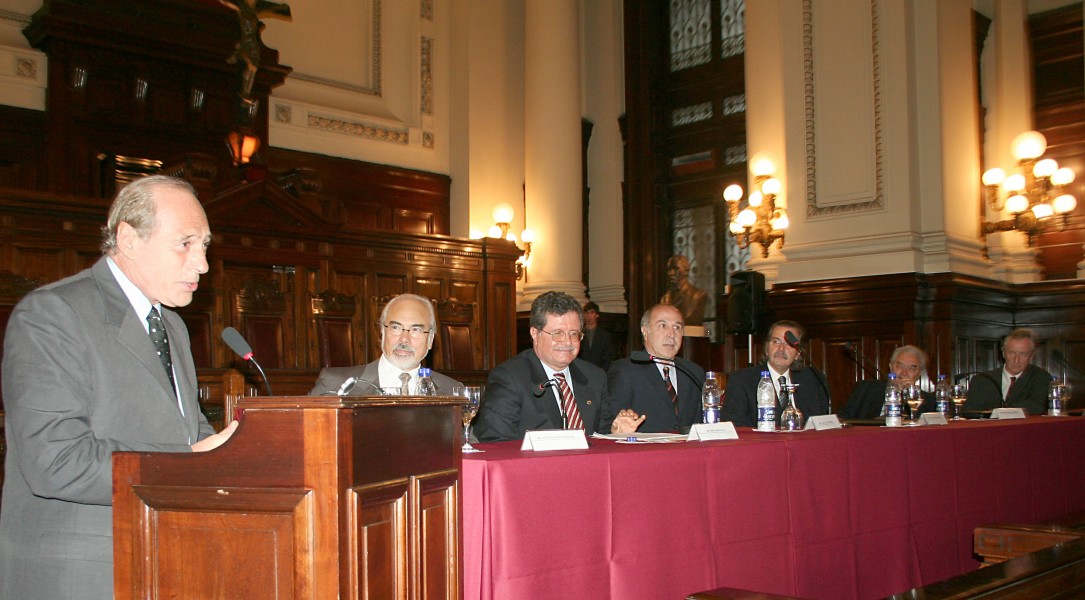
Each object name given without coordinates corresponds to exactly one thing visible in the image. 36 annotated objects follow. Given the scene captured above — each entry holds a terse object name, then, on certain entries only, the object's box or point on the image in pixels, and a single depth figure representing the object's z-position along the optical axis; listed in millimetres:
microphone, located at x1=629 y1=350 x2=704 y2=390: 3733
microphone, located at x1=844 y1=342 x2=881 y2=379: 7375
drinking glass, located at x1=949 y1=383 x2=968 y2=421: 5074
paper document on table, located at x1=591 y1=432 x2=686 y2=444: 3094
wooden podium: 1513
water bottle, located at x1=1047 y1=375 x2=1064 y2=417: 5535
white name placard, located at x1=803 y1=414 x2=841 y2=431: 3807
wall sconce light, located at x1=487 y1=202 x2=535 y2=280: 10906
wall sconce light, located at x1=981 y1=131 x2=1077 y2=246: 7855
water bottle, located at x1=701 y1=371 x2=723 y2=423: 3703
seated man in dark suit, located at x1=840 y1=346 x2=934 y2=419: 5875
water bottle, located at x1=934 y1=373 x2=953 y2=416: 4861
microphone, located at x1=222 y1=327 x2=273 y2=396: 1935
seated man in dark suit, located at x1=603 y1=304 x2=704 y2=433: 4422
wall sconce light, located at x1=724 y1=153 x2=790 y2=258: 8391
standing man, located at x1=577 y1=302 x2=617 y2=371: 9156
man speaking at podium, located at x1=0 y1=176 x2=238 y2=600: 1753
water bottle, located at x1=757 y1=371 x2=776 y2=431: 3785
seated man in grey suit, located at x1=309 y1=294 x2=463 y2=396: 4000
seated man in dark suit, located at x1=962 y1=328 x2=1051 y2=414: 6098
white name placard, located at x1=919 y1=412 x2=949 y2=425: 4273
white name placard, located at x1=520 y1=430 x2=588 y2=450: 2711
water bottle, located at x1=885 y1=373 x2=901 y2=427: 4094
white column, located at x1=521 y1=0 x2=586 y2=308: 10820
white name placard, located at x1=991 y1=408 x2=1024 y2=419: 4859
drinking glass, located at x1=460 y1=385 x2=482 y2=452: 2775
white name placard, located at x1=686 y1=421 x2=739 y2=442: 3166
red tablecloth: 2324
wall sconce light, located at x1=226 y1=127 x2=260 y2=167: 9055
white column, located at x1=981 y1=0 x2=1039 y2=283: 8688
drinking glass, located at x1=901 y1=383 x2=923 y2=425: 4566
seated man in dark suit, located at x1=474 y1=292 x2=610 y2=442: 3660
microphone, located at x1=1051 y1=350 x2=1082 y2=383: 7887
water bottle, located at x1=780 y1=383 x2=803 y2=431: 3850
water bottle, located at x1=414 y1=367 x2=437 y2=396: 2795
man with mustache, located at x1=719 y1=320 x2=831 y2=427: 4938
